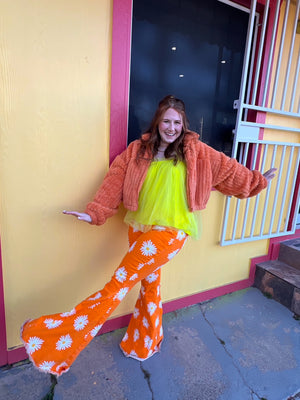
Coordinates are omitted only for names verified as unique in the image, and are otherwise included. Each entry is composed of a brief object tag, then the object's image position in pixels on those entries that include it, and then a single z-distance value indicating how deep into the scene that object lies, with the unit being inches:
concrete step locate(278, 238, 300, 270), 104.2
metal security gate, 82.3
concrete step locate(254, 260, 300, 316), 92.3
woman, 55.1
